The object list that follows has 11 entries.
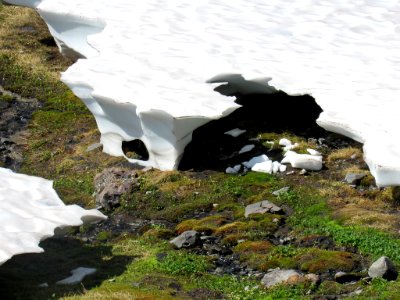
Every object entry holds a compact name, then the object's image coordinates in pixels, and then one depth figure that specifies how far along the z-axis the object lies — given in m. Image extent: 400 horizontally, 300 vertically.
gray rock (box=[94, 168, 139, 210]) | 31.17
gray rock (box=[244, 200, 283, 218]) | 28.25
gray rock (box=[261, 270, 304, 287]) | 21.84
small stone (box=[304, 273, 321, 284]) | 21.77
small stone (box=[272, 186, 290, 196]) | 29.63
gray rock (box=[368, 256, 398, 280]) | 21.47
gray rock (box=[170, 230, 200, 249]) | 26.25
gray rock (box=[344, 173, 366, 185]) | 29.78
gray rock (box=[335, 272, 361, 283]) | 22.14
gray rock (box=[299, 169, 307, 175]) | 31.12
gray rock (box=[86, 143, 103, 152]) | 36.62
